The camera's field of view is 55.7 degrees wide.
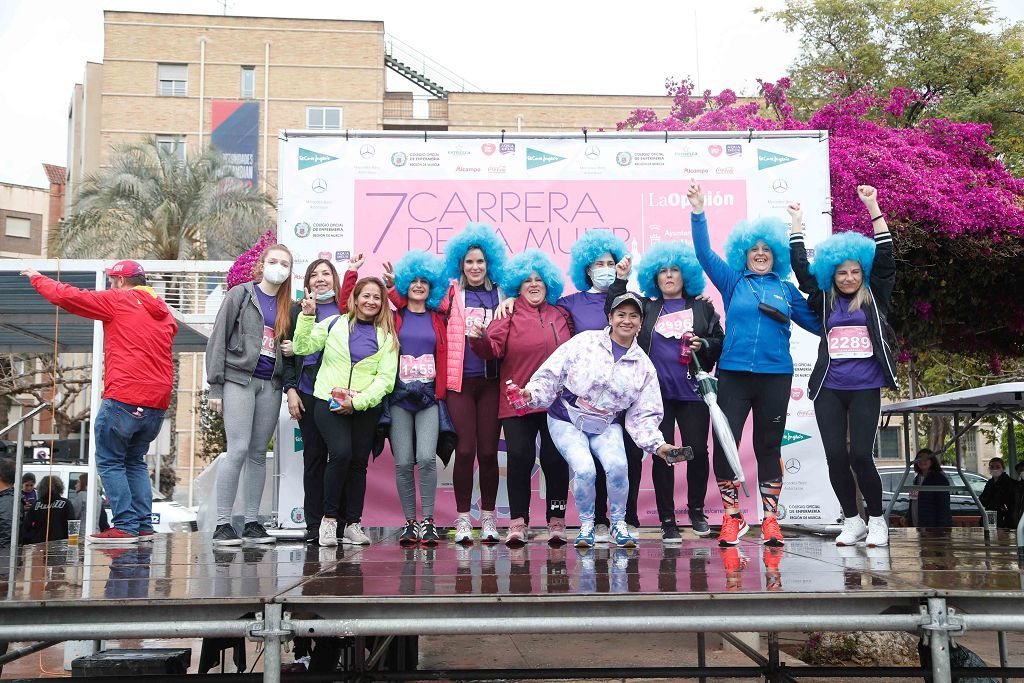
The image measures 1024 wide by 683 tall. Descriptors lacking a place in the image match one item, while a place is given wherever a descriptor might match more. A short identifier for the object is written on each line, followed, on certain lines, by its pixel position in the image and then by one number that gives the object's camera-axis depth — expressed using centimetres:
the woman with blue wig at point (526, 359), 600
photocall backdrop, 784
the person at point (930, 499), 1184
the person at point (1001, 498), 1349
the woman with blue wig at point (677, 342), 614
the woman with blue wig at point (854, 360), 576
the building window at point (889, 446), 4055
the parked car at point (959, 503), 1823
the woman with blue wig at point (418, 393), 608
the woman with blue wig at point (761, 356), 595
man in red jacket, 618
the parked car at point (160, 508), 1422
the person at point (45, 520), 1083
